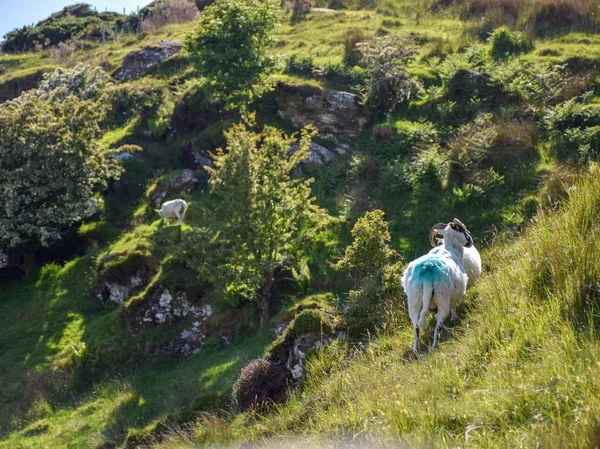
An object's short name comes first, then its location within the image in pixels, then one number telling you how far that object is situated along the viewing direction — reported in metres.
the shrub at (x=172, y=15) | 46.12
